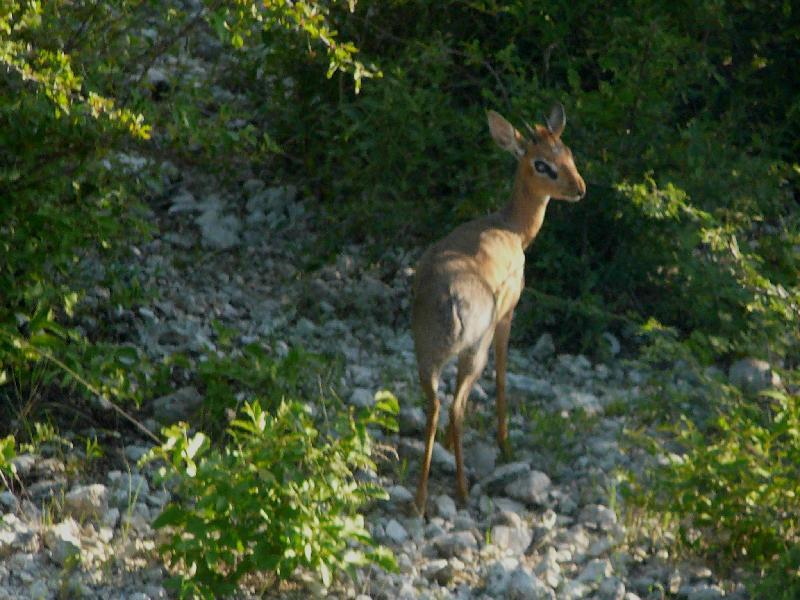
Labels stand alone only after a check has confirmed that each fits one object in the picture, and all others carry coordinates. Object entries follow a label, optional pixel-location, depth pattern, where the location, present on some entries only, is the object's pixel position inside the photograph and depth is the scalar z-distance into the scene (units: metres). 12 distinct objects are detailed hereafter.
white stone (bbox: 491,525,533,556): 11.46
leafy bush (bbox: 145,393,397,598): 9.48
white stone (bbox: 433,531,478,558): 11.27
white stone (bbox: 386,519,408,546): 11.31
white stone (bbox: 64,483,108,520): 10.80
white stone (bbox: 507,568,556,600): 10.41
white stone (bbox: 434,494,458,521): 12.17
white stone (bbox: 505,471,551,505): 12.41
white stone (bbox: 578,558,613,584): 10.80
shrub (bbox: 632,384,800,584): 10.41
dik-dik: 12.25
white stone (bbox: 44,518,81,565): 10.07
